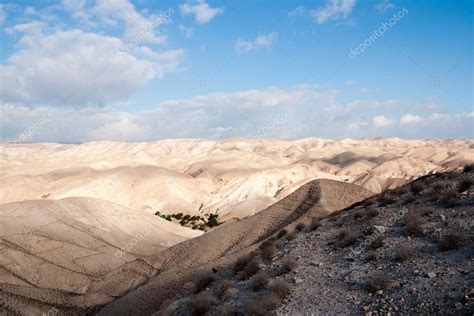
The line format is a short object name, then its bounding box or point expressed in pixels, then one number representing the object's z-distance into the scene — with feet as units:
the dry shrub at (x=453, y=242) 29.84
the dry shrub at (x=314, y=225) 46.40
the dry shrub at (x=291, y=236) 45.24
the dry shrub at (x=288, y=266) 34.68
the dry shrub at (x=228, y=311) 30.35
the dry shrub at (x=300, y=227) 48.86
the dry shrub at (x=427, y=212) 37.50
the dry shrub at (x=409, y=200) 43.97
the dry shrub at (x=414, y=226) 34.24
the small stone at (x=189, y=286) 43.95
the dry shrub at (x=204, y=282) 40.49
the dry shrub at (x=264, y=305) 28.12
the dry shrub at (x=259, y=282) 32.99
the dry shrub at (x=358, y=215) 43.86
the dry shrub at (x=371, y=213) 42.29
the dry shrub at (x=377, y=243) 33.88
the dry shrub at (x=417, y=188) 46.37
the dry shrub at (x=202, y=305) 33.09
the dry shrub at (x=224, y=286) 35.12
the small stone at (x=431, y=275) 26.78
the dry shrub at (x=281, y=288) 29.99
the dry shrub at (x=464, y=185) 41.31
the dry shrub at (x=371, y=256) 32.12
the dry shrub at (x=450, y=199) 38.09
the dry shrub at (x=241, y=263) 41.14
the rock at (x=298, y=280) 31.90
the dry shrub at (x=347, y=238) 37.06
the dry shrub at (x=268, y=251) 40.37
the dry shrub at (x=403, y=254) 30.17
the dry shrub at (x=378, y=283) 27.02
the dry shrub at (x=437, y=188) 42.20
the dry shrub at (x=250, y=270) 37.09
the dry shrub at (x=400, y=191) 48.47
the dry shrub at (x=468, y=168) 50.06
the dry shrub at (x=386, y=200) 46.32
